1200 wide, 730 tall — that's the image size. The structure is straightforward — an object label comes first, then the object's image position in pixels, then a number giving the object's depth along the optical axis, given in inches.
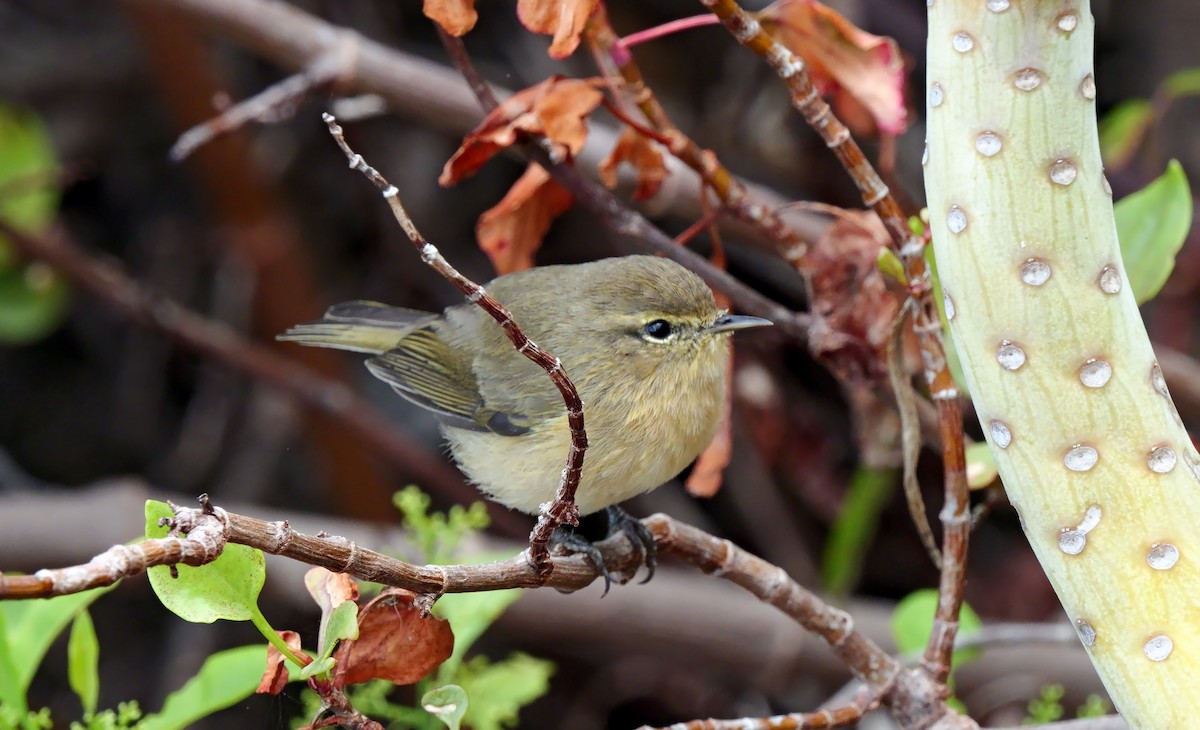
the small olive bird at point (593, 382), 197.0
